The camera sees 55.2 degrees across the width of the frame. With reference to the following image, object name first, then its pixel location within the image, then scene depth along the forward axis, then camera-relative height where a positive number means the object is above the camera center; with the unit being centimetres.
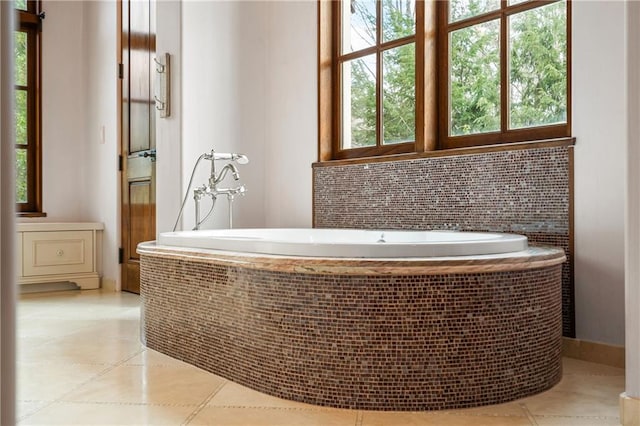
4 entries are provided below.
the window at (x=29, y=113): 478 +78
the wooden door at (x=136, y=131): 421 +57
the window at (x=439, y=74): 272 +70
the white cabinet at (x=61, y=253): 443 -31
